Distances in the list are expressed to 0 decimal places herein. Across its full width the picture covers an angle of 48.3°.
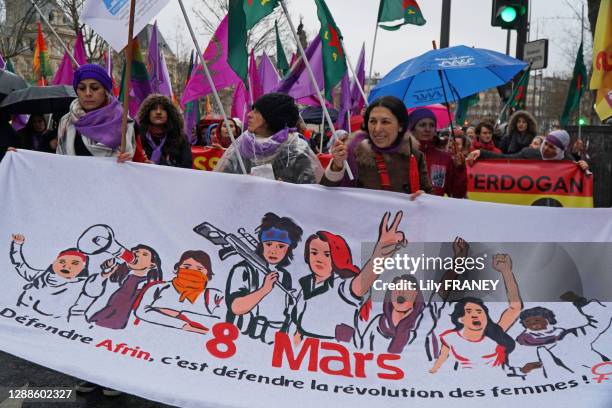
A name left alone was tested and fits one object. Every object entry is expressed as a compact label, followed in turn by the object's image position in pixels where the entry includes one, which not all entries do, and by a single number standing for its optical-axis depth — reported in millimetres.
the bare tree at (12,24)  19391
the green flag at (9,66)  11459
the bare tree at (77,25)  16672
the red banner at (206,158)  7746
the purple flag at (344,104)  7430
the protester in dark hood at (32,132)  6215
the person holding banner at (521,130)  8062
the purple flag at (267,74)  10616
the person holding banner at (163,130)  4746
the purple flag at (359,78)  9430
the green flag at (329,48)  4895
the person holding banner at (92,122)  4203
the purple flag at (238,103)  10070
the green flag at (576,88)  9083
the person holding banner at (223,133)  9000
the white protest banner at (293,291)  3037
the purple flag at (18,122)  7270
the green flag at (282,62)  12438
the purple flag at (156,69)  8953
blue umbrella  5809
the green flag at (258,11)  4531
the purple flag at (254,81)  9547
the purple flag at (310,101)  8778
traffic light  8102
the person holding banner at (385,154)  3869
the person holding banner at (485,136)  8273
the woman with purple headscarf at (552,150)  6121
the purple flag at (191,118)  10250
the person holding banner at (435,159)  5000
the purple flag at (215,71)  6031
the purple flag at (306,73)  7129
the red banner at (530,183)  5770
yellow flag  5125
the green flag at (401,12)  6715
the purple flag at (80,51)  9248
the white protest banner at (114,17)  3817
